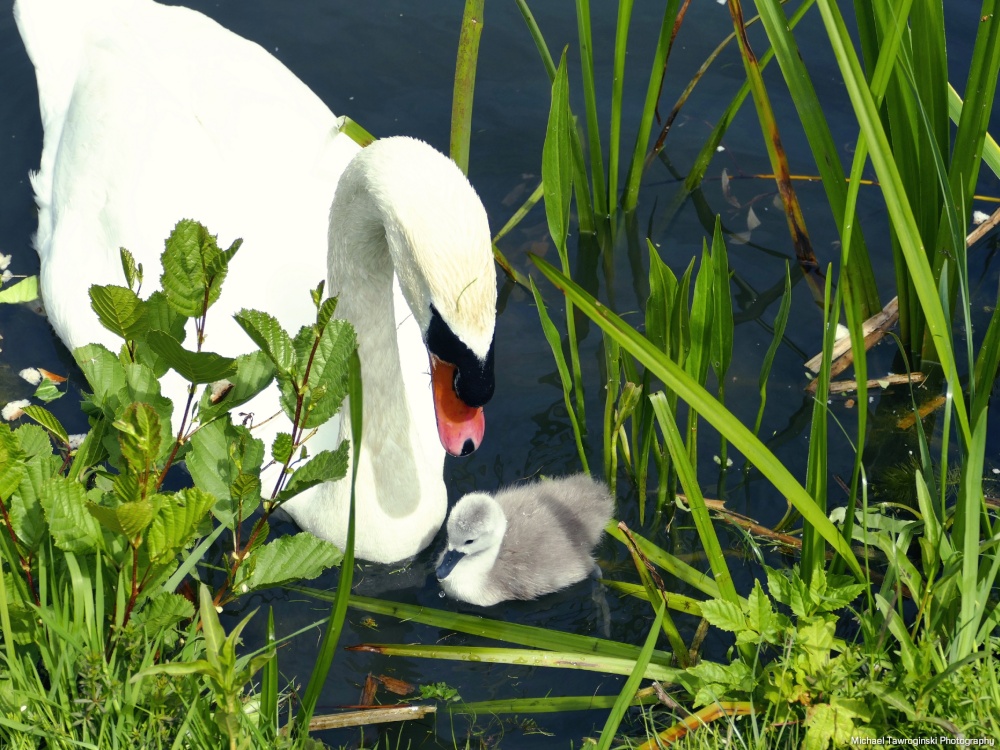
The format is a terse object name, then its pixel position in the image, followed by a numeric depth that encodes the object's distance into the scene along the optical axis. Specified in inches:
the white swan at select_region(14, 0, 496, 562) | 107.1
